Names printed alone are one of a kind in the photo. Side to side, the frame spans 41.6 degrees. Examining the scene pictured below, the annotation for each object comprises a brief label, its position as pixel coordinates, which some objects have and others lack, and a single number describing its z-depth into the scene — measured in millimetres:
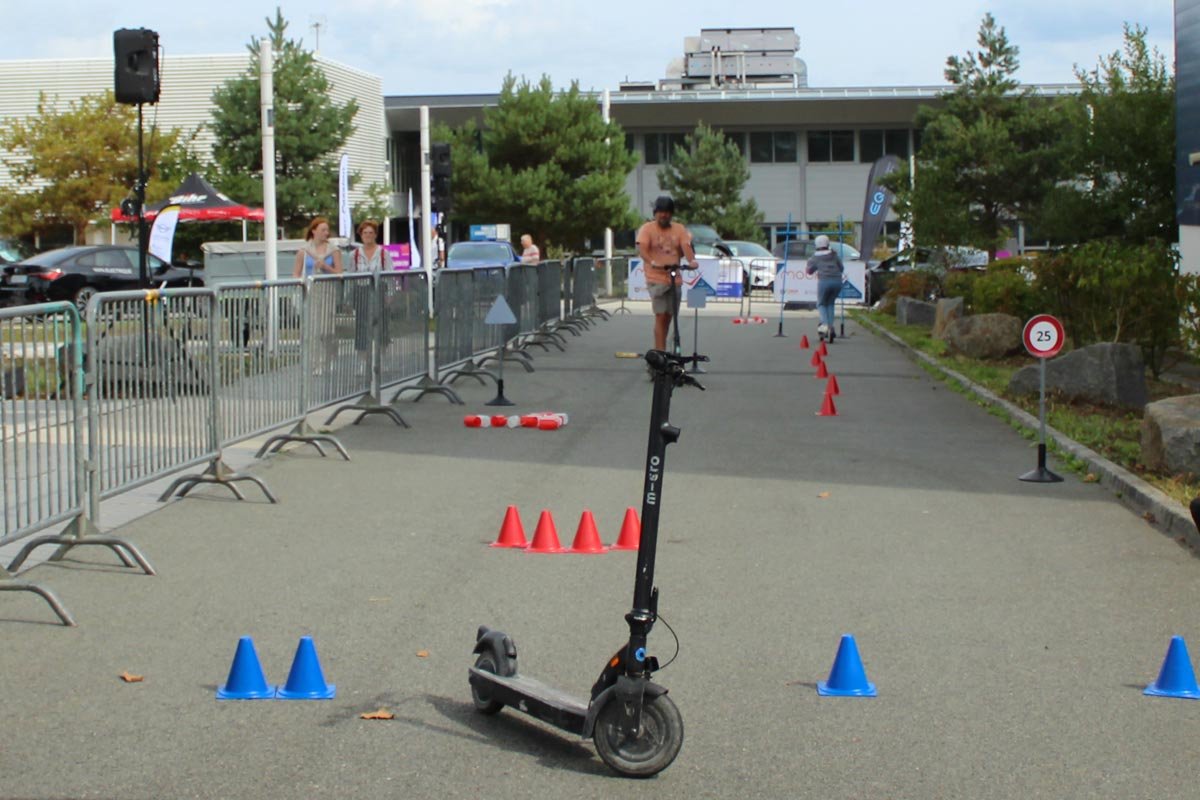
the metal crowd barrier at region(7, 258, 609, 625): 7676
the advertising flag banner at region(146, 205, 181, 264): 22656
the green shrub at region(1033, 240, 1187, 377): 16641
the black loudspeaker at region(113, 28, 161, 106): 16438
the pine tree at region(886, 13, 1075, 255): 29891
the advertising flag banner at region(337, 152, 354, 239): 32469
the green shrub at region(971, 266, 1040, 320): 21562
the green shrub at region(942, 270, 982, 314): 25016
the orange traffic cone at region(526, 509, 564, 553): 8734
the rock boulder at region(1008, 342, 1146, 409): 14977
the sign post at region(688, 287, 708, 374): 21688
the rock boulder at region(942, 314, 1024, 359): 20984
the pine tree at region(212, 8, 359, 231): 44656
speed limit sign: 11570
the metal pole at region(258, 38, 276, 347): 20953
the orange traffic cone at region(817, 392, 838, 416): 15703
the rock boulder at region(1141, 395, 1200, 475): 10414
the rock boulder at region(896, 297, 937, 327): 29688
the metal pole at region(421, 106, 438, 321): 25003
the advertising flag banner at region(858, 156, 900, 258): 41281
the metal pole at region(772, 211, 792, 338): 28452
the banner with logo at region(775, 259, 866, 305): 32312
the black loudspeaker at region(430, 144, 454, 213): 28316
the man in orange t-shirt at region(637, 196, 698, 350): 17984
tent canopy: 33969
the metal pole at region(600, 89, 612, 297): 41781
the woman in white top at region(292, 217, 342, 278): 16875
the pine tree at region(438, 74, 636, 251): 49781
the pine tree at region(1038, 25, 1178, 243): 23188
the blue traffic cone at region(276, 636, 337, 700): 5805
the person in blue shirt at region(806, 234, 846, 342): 26266
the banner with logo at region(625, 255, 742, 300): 24412
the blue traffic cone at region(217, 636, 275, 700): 5820
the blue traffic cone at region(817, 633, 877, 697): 5926
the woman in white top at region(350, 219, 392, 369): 14180
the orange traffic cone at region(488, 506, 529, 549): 8883
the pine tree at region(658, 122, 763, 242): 70062
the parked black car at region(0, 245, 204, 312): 33844
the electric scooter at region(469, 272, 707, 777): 4977
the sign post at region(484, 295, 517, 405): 16250
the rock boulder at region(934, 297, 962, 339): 24531
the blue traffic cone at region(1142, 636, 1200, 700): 5918
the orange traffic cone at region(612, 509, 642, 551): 8867
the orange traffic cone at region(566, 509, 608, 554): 8750
